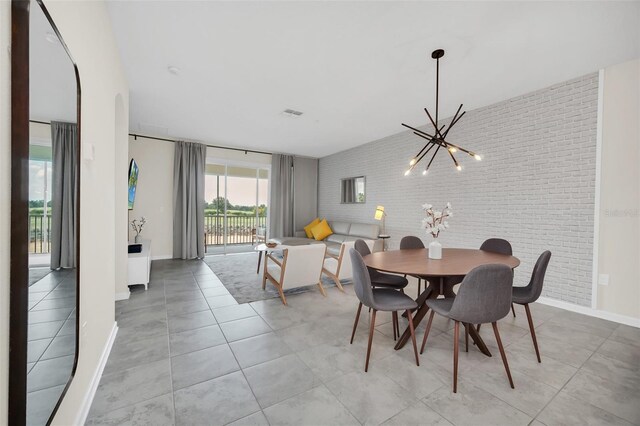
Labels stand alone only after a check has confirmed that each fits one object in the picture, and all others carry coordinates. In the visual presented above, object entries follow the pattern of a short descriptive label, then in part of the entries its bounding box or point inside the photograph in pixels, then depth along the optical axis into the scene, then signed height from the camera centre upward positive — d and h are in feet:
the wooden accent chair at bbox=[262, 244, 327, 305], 10.84 -2.64
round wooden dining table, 6.57 -1.50
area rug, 11.81 -3.95
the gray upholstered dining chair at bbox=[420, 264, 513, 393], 5.65 -1.95
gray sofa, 18.08 -2.00
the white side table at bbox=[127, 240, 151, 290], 11.70 -2.93
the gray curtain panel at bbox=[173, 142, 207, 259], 19.36 +0.33
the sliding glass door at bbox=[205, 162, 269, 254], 22.00 +0.21
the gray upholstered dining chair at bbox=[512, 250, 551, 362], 7.16 -2.03
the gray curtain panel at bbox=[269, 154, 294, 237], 23.54 +1.14
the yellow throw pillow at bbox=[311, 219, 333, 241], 22.17 -1.84
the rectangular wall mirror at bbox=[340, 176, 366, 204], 20.84 +1.75
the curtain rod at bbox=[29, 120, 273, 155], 18.35 +5.12
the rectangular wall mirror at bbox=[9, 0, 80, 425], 2.57 -0.16
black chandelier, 8.30 +2.45
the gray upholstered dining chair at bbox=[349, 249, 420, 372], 6.66 -2.47
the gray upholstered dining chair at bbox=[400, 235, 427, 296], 11.03 -1.36
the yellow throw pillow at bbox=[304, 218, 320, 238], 23.44 -1.70
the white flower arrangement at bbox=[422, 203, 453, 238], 8.78 -0.36
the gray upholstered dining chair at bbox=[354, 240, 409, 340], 8.98 -2.47
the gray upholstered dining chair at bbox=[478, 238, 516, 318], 9.39 -1.26
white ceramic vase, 8.22 -1.25
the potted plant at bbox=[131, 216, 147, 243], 17.96 -1.30
